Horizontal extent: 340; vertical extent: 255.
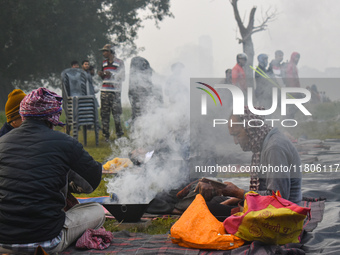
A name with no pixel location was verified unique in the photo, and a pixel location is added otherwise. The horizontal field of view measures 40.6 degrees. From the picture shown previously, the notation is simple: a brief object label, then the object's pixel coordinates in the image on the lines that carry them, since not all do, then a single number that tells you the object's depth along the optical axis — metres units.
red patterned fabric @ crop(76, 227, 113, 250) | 3.69
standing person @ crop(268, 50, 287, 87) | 11.46
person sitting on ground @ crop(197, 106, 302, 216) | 3.91
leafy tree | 15.93
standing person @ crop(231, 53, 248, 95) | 10.15
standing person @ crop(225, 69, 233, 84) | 10.22
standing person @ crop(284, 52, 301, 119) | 11.91
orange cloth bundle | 3.54
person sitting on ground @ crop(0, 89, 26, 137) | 4.25
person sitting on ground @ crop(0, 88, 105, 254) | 3.22
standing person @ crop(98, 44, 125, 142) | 10.23
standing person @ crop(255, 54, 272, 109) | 10.95
